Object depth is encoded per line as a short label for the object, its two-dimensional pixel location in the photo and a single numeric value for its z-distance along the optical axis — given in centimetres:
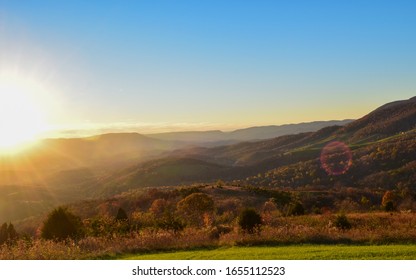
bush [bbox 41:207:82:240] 2031
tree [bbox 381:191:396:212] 3740
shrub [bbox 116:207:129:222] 2991
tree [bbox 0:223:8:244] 3316
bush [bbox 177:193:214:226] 3789
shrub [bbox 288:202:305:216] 3328
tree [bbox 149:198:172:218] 4778
